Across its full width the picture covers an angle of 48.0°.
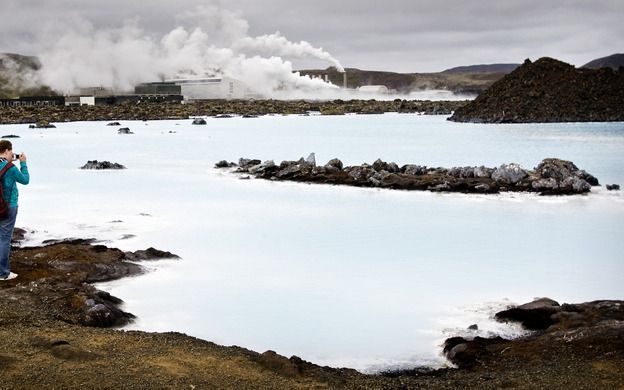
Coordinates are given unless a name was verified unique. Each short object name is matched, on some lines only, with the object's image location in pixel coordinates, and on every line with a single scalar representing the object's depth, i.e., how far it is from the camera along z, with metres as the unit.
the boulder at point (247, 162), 19.51
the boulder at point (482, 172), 16.56
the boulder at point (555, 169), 15.85
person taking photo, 6.73
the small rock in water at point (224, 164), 20.31
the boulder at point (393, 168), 17.77
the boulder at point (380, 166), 17.89
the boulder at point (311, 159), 18.58
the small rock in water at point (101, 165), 19.78
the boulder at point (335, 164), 18.41
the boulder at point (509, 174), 15.57
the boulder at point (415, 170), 17.45
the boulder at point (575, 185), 14.62
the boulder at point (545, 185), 14.67
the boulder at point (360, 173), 16.52
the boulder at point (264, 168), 17.94
